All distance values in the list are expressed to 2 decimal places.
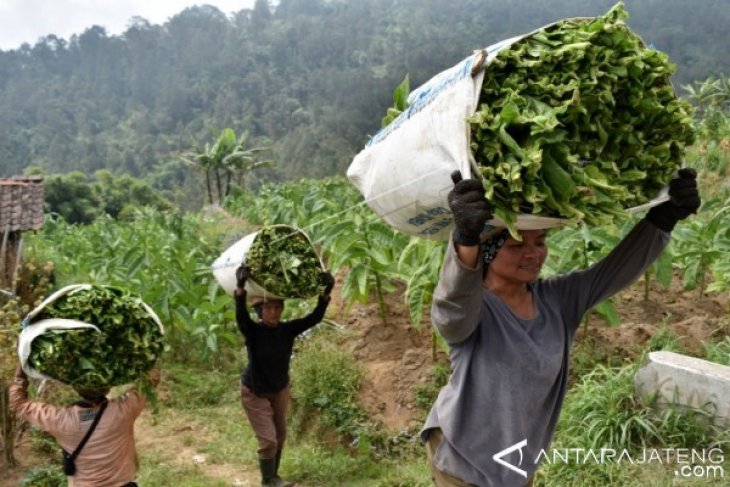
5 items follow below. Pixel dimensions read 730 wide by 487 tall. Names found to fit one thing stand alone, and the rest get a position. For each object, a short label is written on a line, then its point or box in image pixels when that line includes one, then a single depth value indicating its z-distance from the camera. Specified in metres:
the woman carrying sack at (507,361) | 2.03
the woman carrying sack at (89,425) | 2.93
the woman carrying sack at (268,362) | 4.00
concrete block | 3.36
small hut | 8.46
